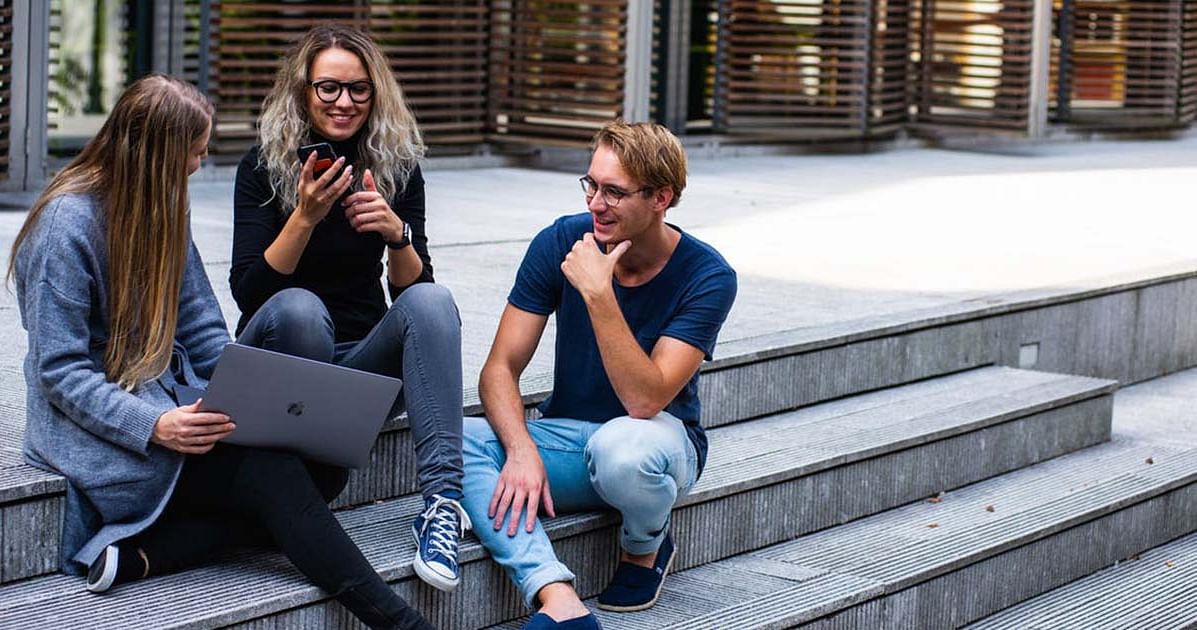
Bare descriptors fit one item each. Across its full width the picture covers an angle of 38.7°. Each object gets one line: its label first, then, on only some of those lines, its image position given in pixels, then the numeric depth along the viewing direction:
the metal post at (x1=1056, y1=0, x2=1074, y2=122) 14.87
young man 3.63
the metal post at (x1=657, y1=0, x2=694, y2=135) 12.09
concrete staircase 3.35
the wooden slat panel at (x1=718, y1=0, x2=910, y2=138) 12.52
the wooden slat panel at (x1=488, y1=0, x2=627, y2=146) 10.84
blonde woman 3.59
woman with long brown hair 3.22
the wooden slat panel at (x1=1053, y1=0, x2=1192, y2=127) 15.16
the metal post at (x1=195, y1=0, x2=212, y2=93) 9.32
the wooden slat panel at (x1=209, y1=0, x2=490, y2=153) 9.55
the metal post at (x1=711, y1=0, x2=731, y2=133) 12.28
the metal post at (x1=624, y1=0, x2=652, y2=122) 10.77
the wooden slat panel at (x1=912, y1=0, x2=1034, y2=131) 13.62
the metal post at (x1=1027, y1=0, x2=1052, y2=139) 13.56
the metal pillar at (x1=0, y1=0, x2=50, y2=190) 8.16
